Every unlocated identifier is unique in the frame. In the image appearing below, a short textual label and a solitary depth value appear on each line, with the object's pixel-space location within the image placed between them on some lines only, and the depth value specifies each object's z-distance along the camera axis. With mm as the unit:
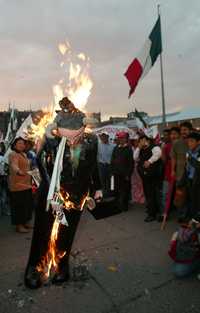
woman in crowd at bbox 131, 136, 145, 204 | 5186
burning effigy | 2253
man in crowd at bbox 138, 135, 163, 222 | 4251
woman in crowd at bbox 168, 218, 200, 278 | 2407
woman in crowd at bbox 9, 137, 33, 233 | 3813
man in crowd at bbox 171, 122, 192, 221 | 3926
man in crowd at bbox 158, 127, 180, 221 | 4245
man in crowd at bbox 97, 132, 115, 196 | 6357
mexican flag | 6078
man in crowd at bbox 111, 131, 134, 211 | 4910
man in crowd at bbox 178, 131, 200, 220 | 2959
